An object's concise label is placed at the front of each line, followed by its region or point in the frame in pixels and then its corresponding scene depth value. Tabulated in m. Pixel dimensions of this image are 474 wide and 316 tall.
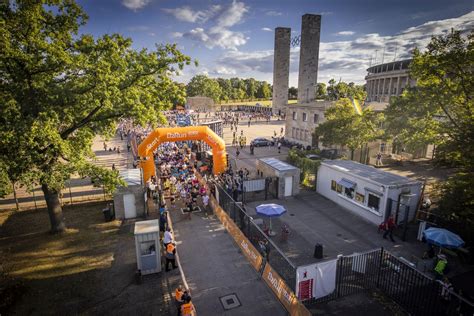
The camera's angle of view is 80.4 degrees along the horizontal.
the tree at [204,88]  119.06
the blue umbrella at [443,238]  11.23
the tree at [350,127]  25.06
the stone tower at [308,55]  59.69
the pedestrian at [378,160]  29.03
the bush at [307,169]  21.83
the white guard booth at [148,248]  11.32
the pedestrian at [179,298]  8.66
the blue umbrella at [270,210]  13.88
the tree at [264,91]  149.69
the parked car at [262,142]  39.51
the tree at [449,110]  12.82
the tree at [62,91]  10.74
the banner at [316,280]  9.61
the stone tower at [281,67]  80.06
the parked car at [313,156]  27.31
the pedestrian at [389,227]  14.47
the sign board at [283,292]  8.61
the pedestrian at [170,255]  11.50
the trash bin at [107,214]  16.34
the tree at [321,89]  130.25
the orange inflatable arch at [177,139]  21.55
